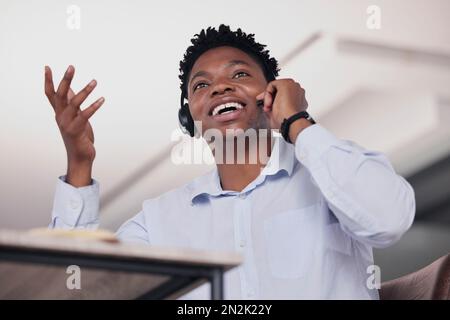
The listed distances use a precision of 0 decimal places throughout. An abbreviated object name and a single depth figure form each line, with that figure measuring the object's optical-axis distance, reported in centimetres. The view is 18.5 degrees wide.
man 202
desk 167
